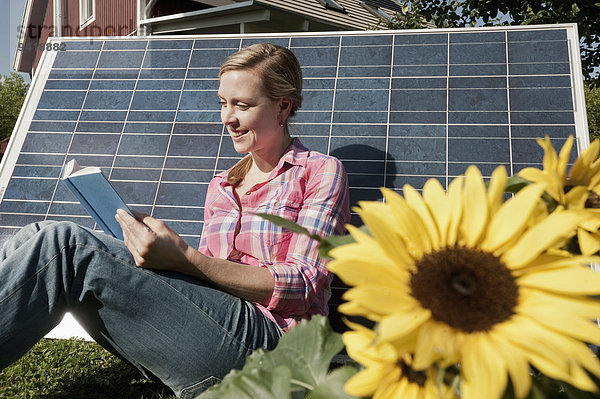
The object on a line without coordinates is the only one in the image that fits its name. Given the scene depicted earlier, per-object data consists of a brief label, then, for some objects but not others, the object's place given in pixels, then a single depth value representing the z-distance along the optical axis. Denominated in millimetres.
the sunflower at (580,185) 488
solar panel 3357
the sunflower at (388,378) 428
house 10530
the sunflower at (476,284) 369
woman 1974
